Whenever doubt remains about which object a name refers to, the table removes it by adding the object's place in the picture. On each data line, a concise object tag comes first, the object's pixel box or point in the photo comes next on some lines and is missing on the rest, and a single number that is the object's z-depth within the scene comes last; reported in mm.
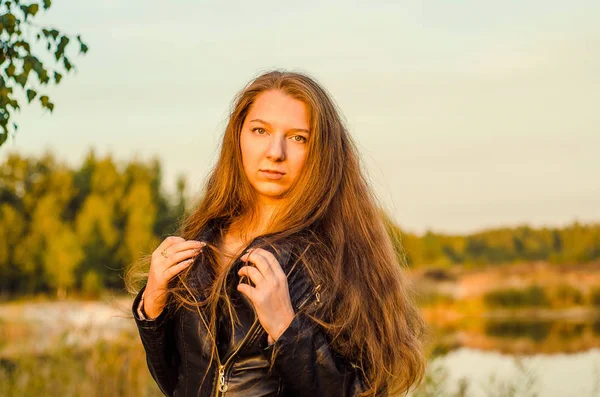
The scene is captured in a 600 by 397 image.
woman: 2508
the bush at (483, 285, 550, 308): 16781
